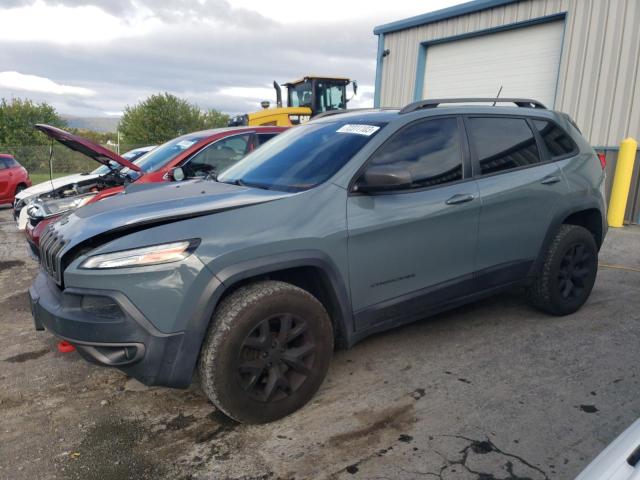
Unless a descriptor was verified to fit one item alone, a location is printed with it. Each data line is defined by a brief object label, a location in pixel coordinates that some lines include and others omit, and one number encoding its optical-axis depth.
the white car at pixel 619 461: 1.15
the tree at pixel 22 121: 33.62
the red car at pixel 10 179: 12.34
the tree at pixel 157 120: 41.88
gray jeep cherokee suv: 2.36
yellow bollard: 8.78
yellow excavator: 12.86
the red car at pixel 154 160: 5.04
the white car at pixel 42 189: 6.20
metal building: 9.31
